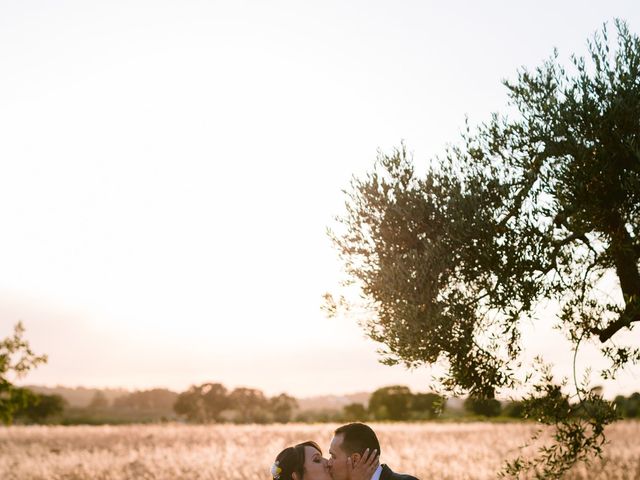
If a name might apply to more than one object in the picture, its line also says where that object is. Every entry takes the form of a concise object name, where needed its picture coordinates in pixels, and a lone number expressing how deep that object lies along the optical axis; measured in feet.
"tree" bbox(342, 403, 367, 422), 250.16
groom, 28.45
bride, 29.99
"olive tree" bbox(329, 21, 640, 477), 37.81
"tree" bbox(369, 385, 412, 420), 260.42
